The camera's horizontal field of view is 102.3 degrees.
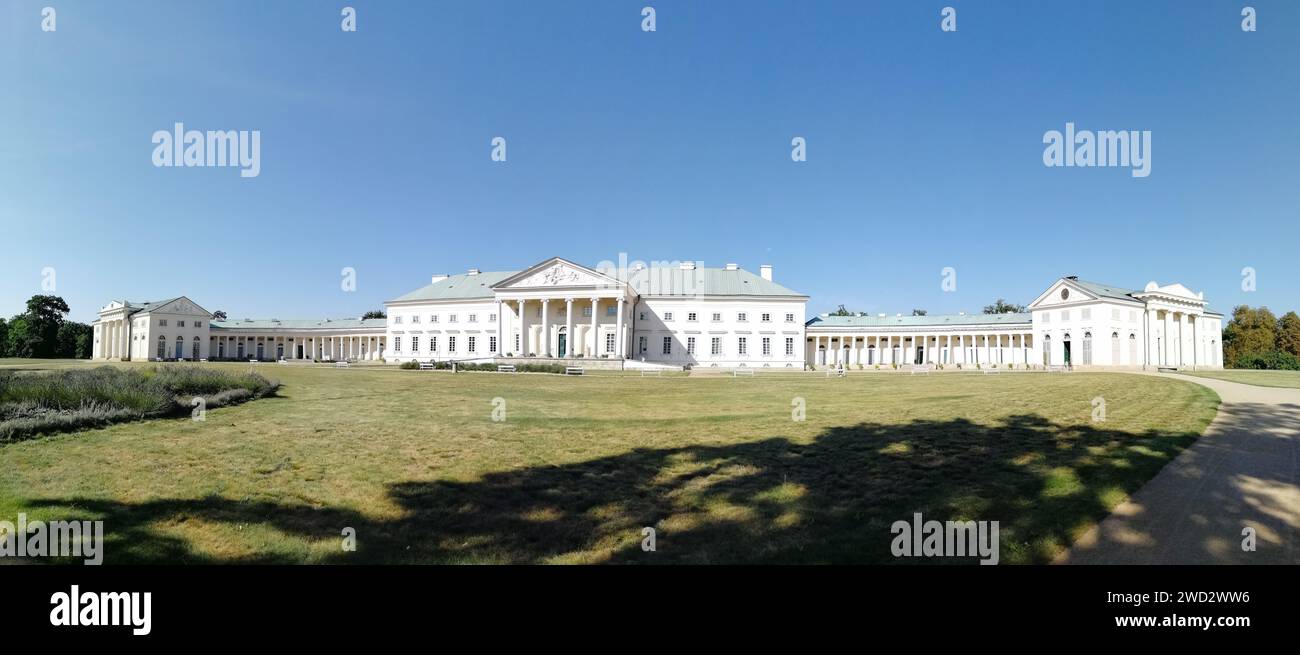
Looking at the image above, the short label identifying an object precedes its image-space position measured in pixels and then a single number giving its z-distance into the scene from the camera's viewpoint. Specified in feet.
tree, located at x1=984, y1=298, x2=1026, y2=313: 307.99
